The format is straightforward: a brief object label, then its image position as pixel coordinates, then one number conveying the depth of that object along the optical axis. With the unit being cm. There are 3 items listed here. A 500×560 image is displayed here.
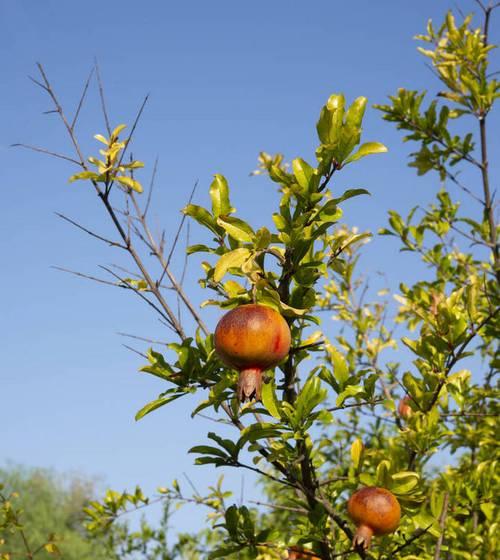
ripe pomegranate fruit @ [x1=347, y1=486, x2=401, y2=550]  172
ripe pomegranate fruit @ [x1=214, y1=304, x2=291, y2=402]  135
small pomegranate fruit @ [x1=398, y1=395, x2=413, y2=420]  333
